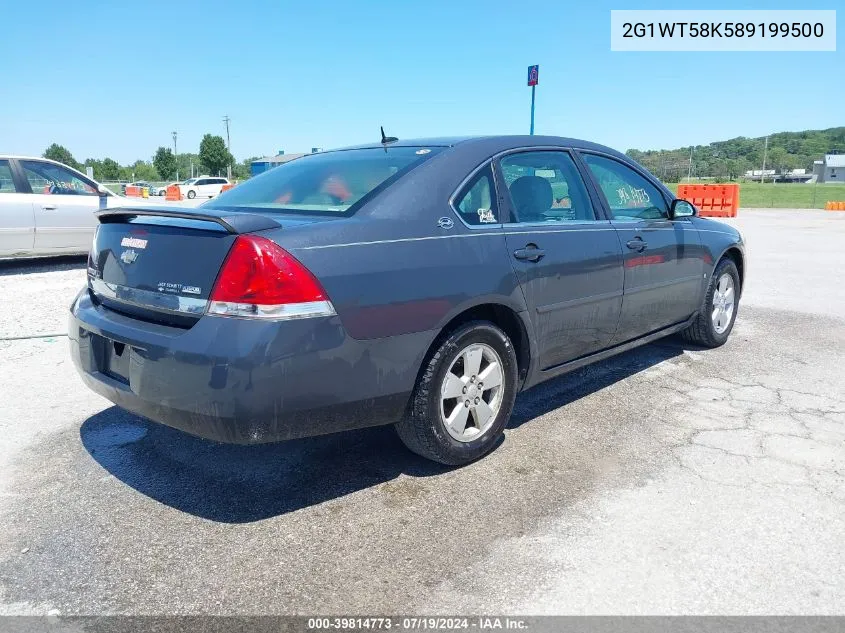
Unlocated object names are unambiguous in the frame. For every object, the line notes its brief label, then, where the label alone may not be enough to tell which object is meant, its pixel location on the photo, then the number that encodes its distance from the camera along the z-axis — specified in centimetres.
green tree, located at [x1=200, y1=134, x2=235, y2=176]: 7812
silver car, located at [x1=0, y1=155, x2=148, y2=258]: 895
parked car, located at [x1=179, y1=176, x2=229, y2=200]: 4497
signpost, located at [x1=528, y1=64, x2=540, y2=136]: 1370
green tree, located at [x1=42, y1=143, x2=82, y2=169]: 9298
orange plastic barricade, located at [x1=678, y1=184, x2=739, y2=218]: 2397
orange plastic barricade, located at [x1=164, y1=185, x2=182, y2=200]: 4084
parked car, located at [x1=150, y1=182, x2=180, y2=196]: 4959
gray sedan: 256
